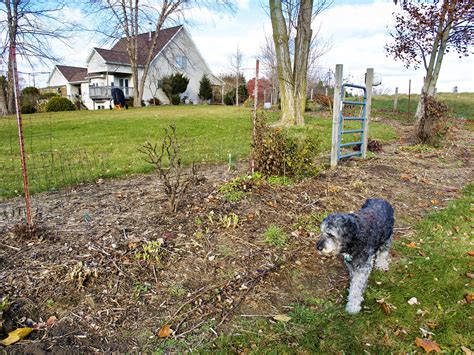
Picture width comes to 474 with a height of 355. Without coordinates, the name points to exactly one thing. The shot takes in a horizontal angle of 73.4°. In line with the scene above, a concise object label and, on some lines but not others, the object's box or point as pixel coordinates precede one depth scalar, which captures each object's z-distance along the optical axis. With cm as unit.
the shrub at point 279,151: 490
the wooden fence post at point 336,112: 602
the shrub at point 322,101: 1950
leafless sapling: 381
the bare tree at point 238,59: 4341
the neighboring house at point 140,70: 3281
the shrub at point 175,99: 3307
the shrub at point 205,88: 3566
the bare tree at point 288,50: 1095
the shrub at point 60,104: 2497
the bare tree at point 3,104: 1979
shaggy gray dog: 242
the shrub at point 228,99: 3655
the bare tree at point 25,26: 1964
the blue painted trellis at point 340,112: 609
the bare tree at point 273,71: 2764
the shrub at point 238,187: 428
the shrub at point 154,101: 3247
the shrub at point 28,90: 2574
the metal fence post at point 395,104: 2195
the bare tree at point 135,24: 2675
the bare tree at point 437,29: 1327
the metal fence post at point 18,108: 290
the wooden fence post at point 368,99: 749
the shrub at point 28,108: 2242
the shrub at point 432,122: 923
